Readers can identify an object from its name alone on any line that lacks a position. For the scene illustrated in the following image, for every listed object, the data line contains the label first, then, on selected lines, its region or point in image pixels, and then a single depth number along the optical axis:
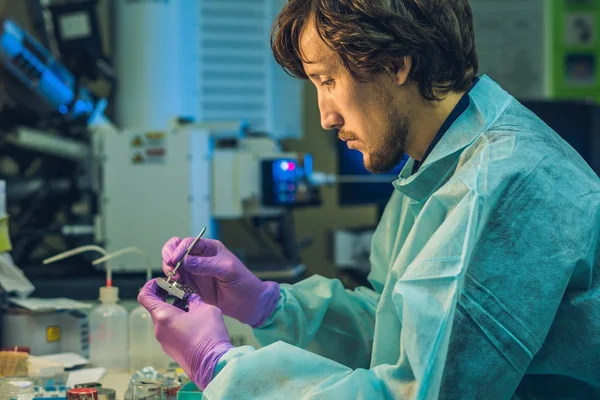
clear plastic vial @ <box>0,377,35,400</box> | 1.28
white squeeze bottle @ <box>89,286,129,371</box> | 1.62
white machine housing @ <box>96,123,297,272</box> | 2.60
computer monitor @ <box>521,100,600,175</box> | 3.32
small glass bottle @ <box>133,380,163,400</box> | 1.26
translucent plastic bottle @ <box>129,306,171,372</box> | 1.62
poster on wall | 4.38
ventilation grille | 3.88
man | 0.98
